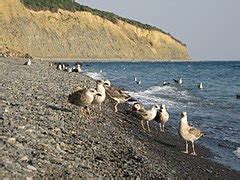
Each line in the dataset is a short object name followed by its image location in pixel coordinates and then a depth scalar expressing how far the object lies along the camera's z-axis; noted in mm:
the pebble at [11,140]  7995
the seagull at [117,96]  17469
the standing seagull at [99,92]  14750
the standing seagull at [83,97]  13734
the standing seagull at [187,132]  12938
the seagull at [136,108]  15273
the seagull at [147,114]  14852
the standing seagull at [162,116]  15266
